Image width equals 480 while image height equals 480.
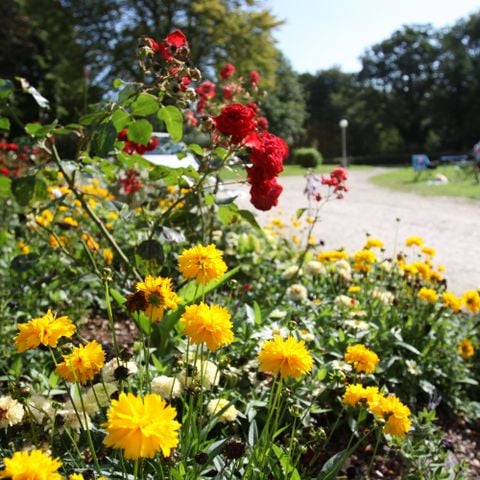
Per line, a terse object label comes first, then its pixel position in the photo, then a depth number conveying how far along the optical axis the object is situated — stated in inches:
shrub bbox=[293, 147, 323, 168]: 1102.4
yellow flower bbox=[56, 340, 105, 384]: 37.1
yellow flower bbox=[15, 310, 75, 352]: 35.3
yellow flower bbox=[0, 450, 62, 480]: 25.2
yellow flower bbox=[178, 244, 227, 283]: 41.1
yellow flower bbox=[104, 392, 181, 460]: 25.1
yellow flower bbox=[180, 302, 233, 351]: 36.1
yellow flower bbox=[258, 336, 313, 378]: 37.0
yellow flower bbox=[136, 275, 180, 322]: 37.9
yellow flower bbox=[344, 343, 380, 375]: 51.1
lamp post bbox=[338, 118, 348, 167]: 922.1
